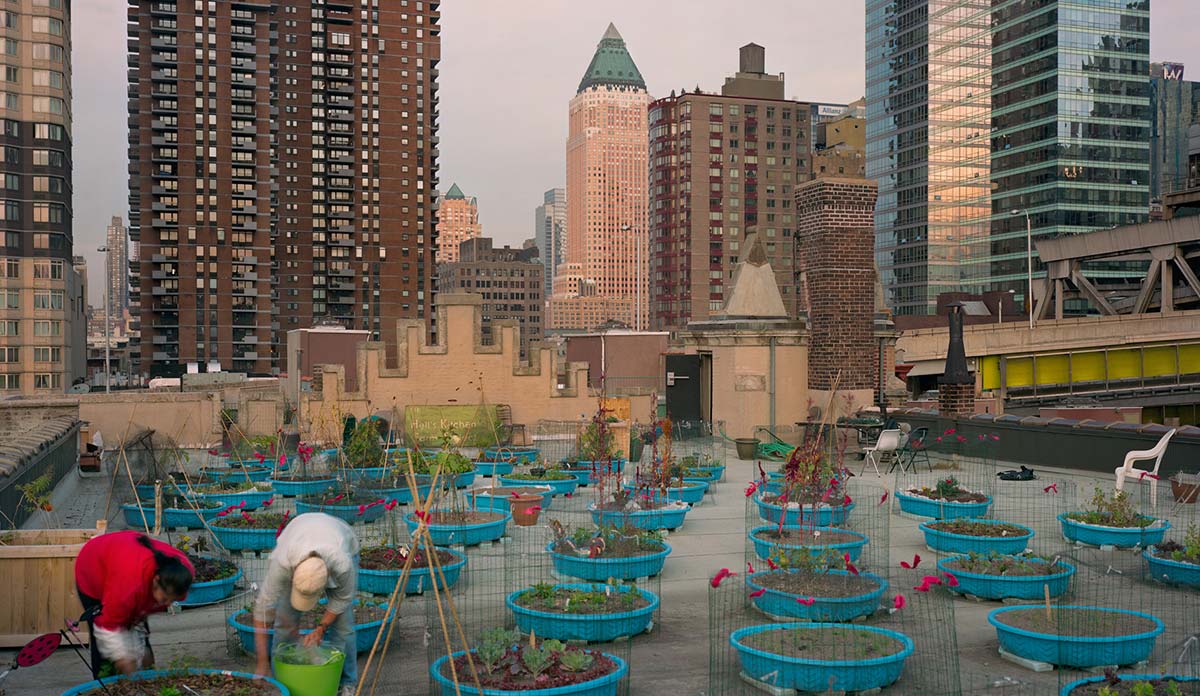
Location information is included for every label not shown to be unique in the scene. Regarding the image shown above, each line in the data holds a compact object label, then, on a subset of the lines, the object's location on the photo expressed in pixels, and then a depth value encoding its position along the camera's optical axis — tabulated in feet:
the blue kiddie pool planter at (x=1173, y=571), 38.40
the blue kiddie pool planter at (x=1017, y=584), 37.37
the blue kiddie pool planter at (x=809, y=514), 52.75
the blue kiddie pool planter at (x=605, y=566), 41.60
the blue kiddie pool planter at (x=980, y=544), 44.55
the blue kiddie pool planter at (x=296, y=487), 66.09
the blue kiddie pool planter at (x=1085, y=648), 29.30
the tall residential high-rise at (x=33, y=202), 285.43
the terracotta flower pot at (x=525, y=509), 54.34
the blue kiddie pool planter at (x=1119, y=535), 45.75
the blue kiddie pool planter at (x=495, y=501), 59.00
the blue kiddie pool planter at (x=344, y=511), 55.01
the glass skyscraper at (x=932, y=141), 418.31
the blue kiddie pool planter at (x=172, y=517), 54.24
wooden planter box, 33.87
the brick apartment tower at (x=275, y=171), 388.66
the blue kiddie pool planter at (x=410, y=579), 38.32
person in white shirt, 23.85
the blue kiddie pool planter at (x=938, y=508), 54.54
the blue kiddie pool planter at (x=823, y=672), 27.71
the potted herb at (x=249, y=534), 48.39
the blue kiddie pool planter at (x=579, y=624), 32.76
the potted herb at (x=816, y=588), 34.09
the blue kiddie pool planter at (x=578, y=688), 25.68
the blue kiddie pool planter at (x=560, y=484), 67.77
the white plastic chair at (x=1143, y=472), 55.31
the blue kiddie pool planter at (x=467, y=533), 48.67
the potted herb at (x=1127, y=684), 24.38
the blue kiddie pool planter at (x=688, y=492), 63.31
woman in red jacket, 23.08
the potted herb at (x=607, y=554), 41.75
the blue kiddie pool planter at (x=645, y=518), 50.37
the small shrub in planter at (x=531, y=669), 26.18
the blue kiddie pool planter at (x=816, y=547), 42.98
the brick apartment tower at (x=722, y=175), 502.79
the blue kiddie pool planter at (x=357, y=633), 31.48
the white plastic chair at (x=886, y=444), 71.77
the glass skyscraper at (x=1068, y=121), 382.83
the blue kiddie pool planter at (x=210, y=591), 38.04
